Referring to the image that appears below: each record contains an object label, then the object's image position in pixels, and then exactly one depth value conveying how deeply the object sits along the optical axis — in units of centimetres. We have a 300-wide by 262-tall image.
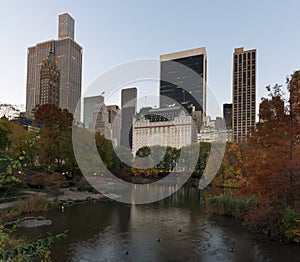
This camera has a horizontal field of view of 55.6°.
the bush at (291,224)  1203
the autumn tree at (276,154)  1280
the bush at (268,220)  1321
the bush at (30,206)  1783
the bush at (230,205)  1744
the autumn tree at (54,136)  2970
